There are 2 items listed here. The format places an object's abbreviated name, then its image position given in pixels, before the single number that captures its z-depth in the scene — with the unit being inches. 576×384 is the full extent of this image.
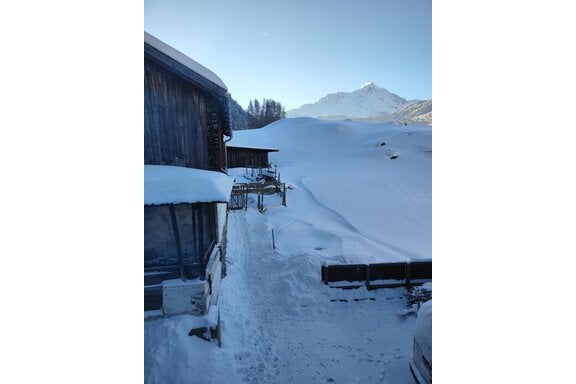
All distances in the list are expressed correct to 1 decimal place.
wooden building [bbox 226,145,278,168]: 1372.2
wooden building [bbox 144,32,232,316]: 249.6
